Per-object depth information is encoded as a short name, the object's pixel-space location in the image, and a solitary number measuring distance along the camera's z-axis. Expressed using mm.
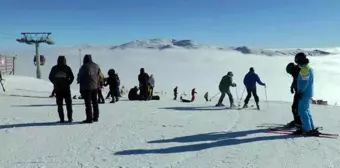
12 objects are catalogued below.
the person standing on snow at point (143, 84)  17812
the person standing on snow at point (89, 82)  9547
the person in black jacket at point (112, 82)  15974
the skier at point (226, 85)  15438
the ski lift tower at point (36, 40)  41094
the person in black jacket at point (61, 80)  9367
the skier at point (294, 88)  9266
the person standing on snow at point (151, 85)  18588
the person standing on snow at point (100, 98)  15400
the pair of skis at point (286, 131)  8606
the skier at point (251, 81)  14445
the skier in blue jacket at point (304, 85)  8148
